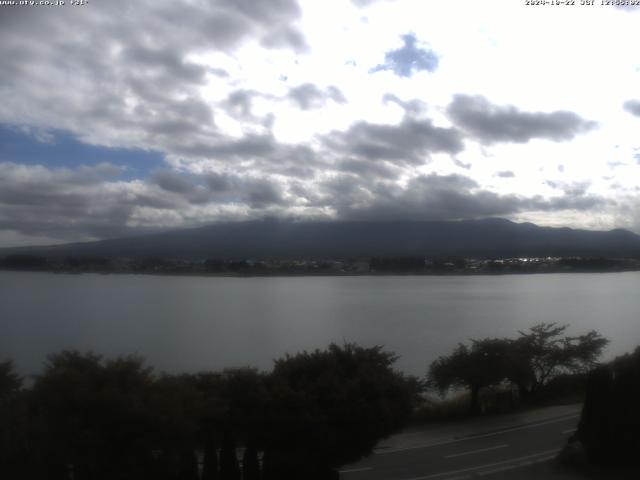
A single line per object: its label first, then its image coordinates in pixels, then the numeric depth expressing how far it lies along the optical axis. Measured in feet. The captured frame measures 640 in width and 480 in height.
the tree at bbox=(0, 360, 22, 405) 42.24
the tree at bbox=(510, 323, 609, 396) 77.90
